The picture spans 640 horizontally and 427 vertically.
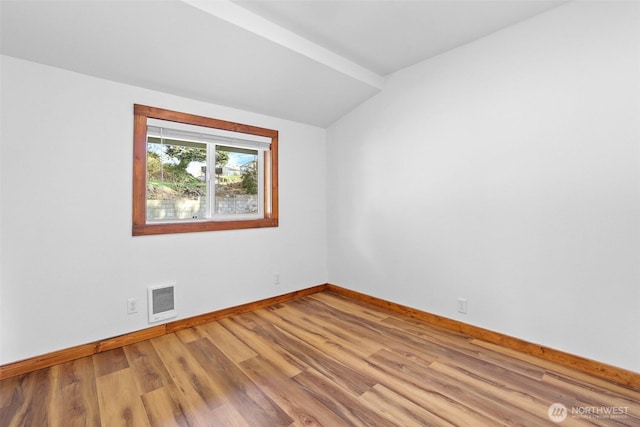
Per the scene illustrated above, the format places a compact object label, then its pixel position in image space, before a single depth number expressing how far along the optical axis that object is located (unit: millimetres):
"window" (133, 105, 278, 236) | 2369
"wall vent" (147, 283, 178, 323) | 2355
